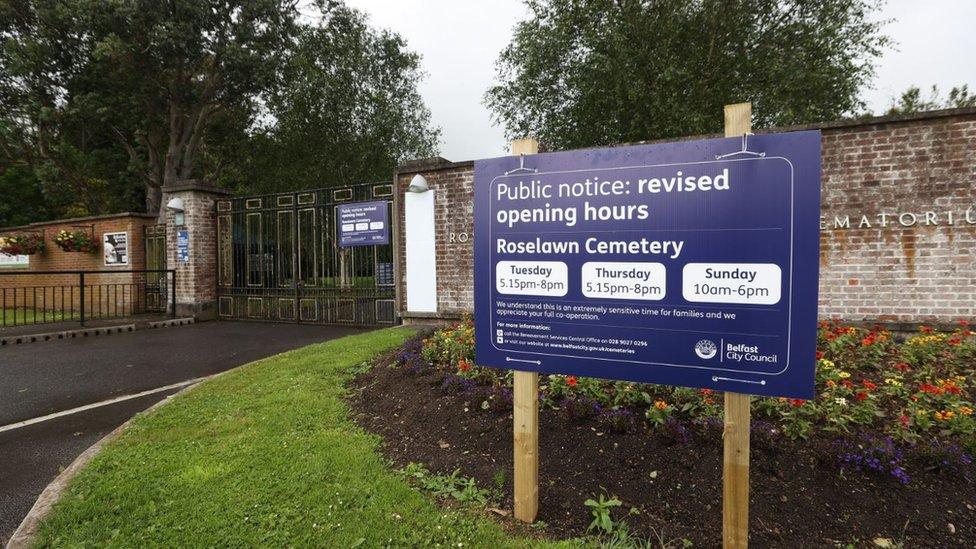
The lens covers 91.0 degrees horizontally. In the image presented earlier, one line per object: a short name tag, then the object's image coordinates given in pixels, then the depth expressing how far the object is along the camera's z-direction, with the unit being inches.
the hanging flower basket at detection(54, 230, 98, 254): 510.9
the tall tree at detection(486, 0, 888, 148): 508.7
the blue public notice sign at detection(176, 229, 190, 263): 436.5
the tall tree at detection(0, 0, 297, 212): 494.9
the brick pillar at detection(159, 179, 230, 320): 436.1
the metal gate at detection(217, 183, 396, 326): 376.2
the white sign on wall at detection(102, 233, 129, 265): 494.3
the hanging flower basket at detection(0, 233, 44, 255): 578.6
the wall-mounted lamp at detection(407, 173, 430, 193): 315.3
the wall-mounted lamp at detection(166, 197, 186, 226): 434.3
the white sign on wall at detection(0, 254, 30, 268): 613.7
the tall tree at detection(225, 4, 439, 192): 662.5
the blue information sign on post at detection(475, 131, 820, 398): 76.7
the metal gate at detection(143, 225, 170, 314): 478.6
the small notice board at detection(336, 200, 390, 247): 357.4
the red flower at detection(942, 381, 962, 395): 125.2
